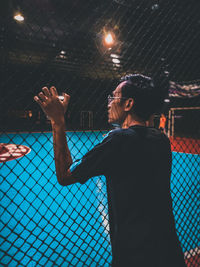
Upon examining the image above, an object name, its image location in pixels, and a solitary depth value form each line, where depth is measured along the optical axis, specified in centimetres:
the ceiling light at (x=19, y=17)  590
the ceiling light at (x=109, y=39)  568
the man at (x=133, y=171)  68
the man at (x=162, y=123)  777
